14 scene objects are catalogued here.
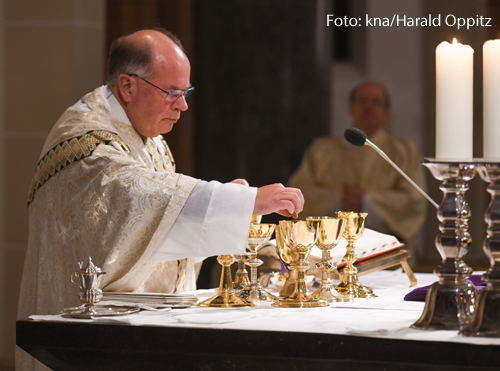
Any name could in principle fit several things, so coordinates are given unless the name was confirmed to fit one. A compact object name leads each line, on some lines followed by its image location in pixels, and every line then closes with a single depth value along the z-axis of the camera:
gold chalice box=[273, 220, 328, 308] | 8.34
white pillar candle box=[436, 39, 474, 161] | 7.98
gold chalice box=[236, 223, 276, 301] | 8.50
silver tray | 8.23
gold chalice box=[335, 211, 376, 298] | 8.58
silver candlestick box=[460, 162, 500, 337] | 7.96
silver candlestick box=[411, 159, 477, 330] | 8.04
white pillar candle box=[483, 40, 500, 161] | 7.98
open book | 8.82
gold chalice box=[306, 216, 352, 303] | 8.42
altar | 7.97
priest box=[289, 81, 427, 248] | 15.32
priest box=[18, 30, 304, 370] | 8.53
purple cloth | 8.52
